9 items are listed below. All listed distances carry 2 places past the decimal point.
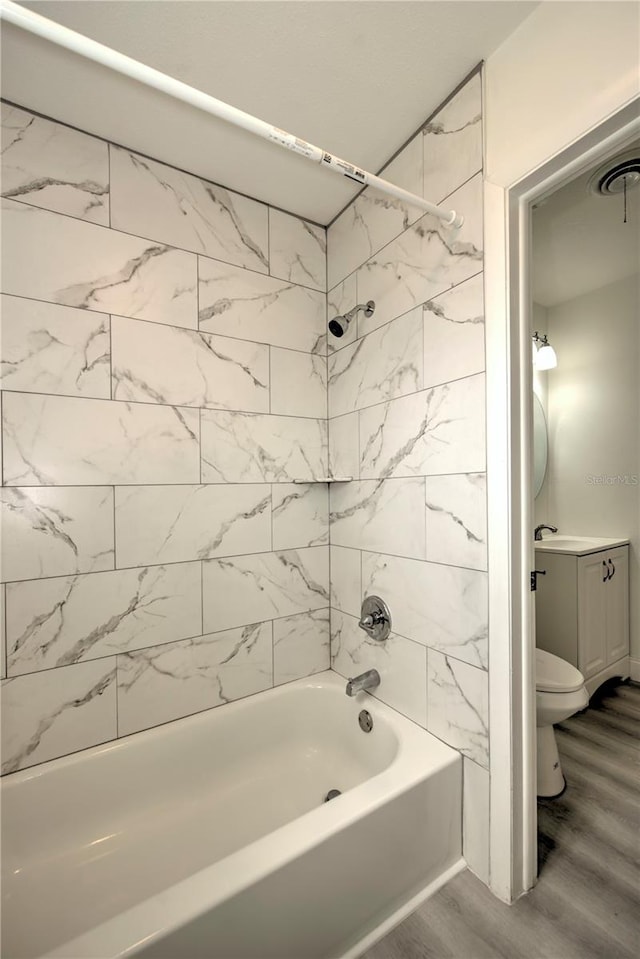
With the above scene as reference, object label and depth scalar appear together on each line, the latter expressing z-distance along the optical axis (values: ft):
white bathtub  3.15
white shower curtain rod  2.44
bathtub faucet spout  5.49
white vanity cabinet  7.82
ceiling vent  5.44
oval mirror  9.32
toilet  5.44
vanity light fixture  8.85
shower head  5.62
